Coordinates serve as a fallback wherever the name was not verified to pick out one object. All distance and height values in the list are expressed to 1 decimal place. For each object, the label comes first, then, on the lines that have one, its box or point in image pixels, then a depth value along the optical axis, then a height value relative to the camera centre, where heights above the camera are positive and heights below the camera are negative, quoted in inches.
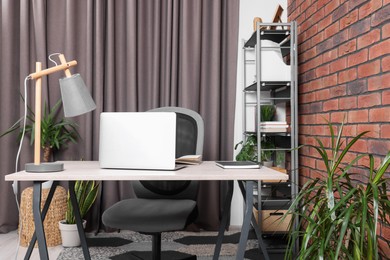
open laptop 67.1 -1.4
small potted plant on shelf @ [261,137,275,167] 121.5 -6.0
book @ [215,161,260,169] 71.2 -5.9
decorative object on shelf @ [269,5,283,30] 117.8 +34.7
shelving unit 112.7 +9.5
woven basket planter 116.4 -25.4
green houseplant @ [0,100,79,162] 123.5 +0.4
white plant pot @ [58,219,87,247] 115.3 -29.7
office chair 75.0 -15.8
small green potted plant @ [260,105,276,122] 122.1 +5.9
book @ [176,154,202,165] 77.3 -5.4
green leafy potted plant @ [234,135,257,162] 118.1 -5.5
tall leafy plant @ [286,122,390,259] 51.1 -11.7
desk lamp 65.4 +5.1
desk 62.2 -7.0
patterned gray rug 107.7 -32.9
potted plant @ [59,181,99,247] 115.5 -23.3
